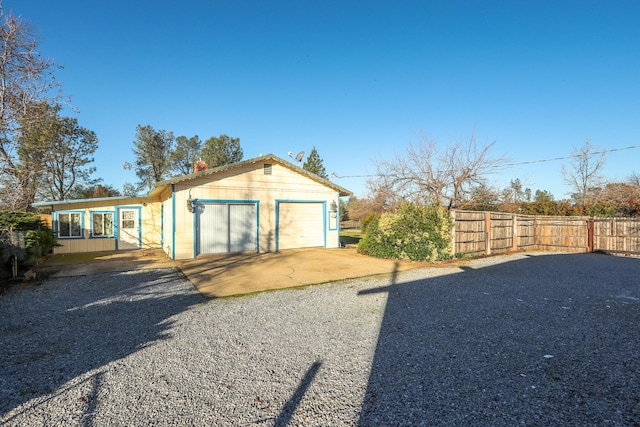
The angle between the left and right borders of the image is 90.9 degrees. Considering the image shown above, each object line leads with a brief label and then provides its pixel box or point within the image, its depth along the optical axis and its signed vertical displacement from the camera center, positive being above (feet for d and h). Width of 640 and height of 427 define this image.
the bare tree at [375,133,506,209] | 53.88 +7.23
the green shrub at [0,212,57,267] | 26.17 -1.82
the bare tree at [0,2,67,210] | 20.99 +8.53
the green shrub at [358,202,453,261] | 34.53 -2.46
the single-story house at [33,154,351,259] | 36.29 -0.25
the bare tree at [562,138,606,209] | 67.87 +7.05
